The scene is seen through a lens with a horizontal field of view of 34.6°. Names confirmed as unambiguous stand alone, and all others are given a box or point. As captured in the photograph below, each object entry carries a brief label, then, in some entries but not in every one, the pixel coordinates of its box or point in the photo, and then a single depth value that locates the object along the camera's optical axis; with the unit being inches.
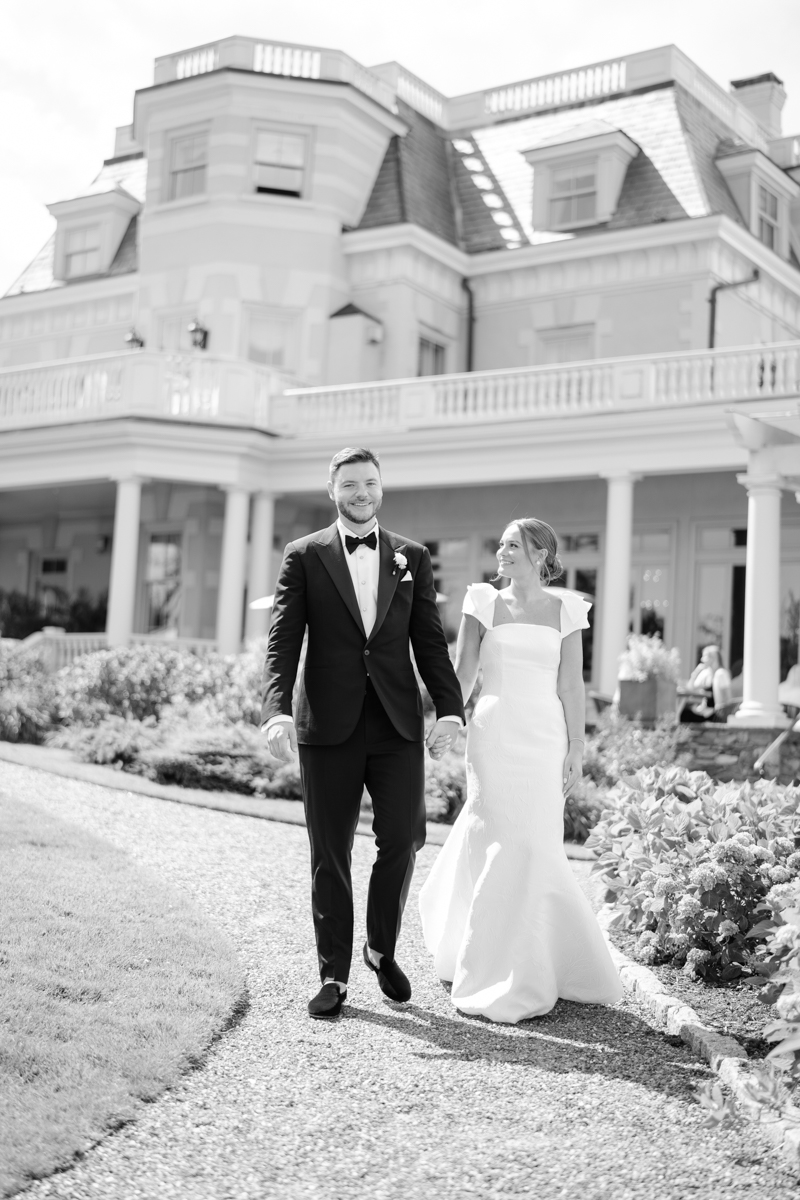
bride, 193.2
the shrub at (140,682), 592.7
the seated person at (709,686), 595.3
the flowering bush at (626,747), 488.7
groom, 191.8
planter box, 551.8
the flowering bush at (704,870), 211.5
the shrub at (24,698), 575.5
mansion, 713.6
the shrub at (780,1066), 128.2
